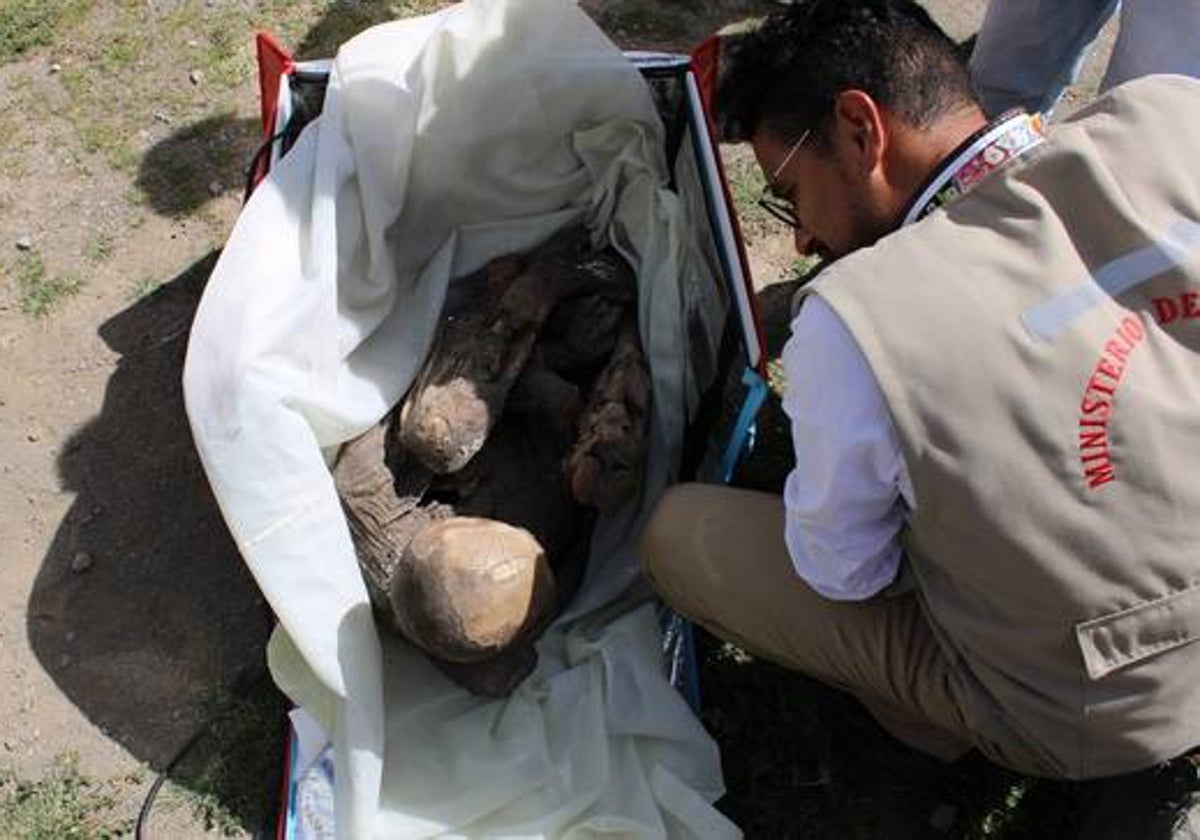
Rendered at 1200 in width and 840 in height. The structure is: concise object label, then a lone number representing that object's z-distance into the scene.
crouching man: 1.71
